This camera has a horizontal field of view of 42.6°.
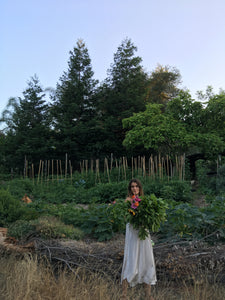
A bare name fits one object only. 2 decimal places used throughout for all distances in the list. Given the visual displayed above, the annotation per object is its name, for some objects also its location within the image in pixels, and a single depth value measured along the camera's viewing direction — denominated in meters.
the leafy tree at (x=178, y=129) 13.43
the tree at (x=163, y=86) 22.95
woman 3.20
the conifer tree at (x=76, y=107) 20.05
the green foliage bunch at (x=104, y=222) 4.86
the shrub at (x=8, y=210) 5.58
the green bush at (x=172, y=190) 9.20
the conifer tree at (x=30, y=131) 19.66
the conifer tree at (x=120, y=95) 19.91
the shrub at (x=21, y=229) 4.85
